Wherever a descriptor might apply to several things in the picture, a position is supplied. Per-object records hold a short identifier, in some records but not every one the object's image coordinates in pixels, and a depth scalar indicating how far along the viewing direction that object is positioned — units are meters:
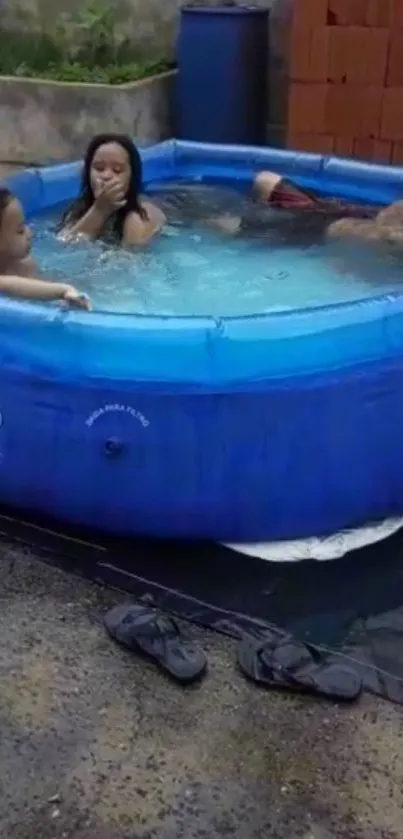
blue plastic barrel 6.32
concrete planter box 6.46
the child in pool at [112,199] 4.46
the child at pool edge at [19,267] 3.48
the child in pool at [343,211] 4.84
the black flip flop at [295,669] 2.67
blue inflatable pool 3.02
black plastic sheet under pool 2.92
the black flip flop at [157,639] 2.75
